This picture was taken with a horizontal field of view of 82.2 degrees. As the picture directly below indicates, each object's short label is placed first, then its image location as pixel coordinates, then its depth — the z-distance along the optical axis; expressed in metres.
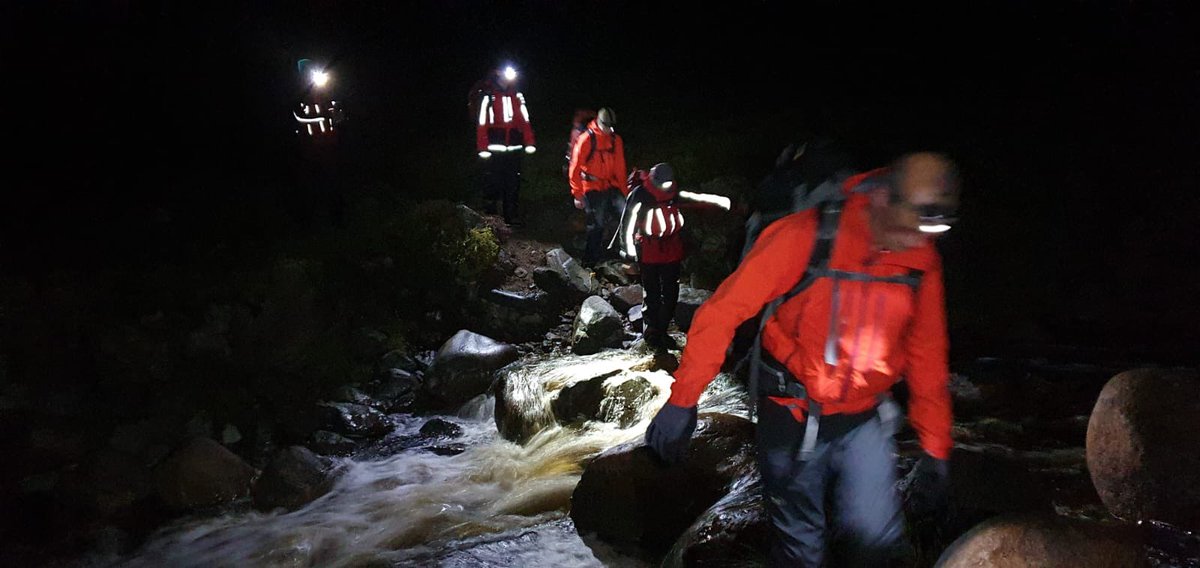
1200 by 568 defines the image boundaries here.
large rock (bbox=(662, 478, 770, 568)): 4.12
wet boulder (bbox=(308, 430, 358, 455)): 7.65
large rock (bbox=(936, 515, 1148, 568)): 3.36
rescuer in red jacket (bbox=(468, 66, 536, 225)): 9.72
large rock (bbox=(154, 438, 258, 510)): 6.70
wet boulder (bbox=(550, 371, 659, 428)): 7.29
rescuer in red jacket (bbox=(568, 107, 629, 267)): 8.84
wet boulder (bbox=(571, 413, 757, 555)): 5.00
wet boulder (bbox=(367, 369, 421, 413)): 8.65
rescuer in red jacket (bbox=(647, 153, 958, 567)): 2.60
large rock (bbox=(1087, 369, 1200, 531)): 4.36
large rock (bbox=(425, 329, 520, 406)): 8.63
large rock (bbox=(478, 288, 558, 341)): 9.84
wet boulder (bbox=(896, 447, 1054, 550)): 4.00
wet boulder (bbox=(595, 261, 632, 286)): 10.66
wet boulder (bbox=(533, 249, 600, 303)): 10.33
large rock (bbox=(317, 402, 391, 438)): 8.02
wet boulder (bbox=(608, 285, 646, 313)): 9.88
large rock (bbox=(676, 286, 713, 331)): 9.04
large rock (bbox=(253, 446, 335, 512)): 6.68
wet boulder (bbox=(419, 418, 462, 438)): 7.98
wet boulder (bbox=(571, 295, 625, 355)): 9.04
